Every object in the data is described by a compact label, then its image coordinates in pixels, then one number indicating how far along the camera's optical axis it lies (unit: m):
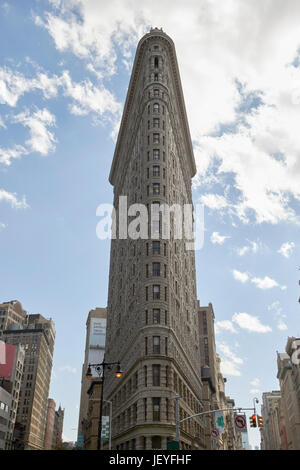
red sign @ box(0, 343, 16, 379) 111.66
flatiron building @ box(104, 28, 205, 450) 50.59
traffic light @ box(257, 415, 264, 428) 32.97
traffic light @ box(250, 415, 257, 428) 33.04
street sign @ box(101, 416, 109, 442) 46.75
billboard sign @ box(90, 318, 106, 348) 198.62
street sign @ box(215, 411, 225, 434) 40.01
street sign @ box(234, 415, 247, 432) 35.00
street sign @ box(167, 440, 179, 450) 25.31
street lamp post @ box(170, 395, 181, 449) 32.70
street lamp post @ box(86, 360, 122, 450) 27.68
